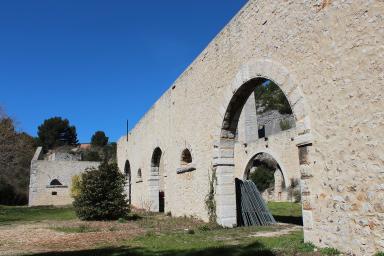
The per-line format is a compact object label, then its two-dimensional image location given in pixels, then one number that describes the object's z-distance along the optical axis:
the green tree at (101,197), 11.29
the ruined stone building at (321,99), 4.45
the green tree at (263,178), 25.75
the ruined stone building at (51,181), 24.19
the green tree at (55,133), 54.32
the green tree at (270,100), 44.00
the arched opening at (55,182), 25.35
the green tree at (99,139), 58.90
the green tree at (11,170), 22.68
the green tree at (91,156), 43.48
